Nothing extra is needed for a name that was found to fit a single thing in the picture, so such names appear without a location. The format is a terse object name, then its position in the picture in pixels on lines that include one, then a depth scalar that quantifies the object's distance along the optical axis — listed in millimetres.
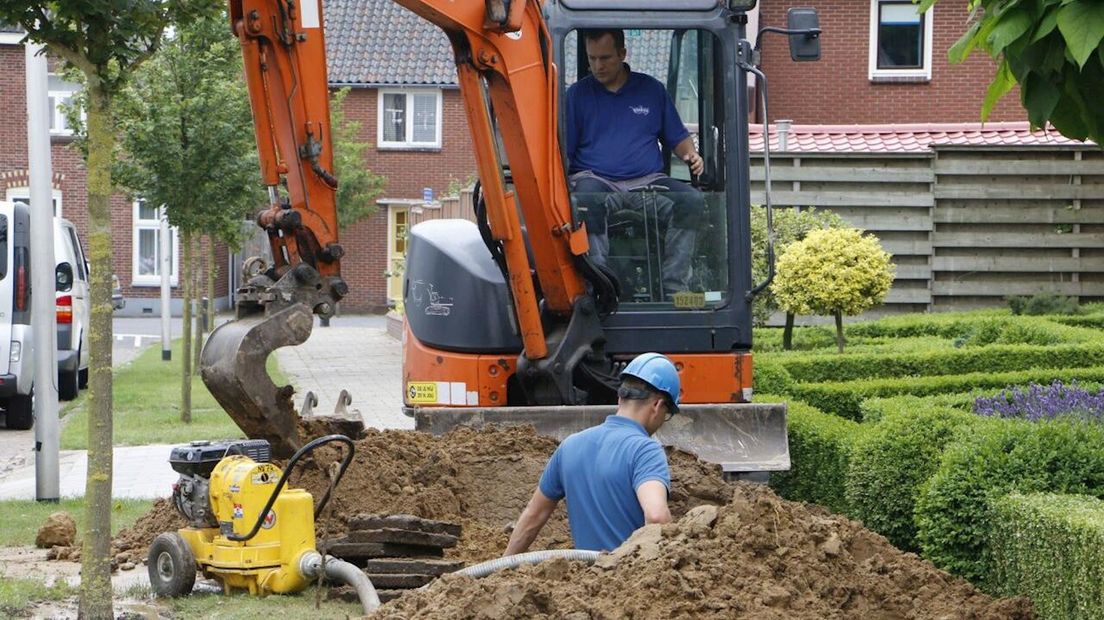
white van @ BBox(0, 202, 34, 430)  30667
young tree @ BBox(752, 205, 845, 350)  30206
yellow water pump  13783
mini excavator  16141
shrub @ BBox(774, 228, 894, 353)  28403
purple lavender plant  15608
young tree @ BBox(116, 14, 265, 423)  30783
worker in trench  10624
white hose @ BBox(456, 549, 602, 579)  10157
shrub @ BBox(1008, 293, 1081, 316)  35603
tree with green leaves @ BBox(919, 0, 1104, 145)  10458
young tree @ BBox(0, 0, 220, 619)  12726
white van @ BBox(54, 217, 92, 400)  33783
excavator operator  17021
